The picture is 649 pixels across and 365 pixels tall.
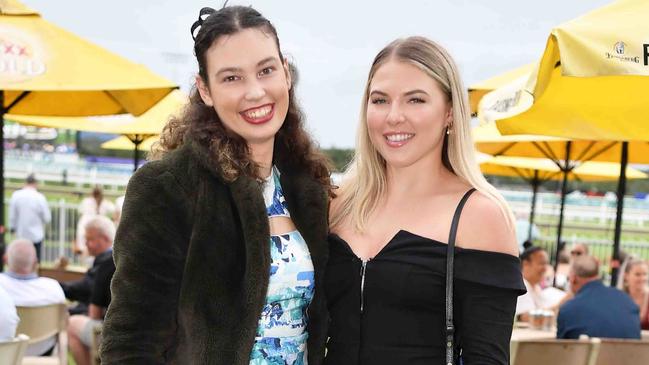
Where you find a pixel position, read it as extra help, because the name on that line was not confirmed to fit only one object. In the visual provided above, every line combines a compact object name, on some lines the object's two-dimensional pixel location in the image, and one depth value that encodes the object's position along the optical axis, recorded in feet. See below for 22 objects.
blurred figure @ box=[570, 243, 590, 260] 32.94
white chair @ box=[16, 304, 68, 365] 18.24
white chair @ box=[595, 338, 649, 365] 16.14
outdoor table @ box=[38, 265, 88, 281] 26.96
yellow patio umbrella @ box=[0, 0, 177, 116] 17.13
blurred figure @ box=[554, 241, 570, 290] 37.91
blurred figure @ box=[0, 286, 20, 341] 15.76
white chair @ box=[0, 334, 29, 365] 14.14
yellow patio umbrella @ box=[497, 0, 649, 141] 12.01
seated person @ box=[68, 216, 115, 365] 19.19
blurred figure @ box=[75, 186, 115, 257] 43.27
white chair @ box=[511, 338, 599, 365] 15.75
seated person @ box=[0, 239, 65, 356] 19.17
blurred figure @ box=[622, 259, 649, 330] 24.36
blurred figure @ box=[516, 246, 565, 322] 25.57
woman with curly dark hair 6.89
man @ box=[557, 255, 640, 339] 19.21
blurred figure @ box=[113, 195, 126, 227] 34.87
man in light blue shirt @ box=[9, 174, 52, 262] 39.52
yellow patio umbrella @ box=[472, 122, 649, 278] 29.66
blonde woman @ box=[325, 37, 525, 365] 7.39
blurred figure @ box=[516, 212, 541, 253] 42.54
